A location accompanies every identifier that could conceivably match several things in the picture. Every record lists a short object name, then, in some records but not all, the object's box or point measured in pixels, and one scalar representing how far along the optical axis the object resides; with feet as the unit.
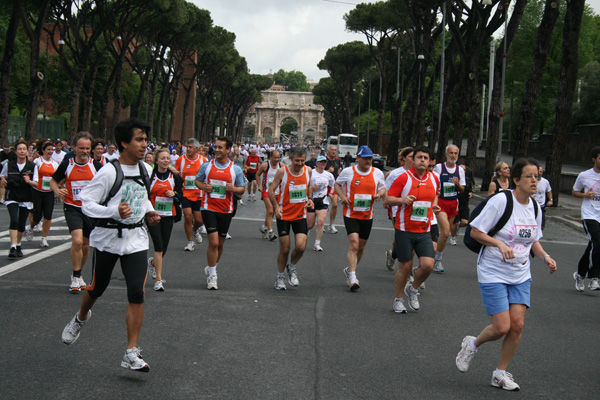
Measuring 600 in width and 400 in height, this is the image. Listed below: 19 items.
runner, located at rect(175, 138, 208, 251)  38.58
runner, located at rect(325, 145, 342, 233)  50.43
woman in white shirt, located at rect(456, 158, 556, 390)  16.78
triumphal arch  575.79
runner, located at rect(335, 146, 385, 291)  28.50
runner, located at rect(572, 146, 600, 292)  29.68
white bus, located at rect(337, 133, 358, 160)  213.25
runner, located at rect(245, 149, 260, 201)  76.02
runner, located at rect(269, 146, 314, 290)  27.81
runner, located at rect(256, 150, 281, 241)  43.64
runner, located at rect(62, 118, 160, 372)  16.71
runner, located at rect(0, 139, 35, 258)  33.76
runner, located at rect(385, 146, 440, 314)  24.72
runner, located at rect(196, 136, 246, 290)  27.78
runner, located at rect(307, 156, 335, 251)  41.52
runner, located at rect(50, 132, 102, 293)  26.15
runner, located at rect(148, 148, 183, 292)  27.32
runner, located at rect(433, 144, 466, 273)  36.14
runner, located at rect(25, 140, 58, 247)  34.63
